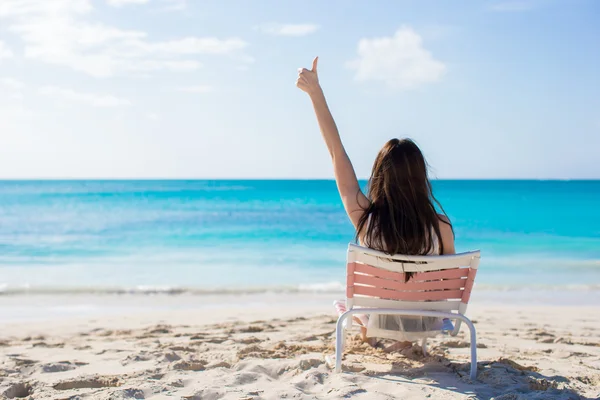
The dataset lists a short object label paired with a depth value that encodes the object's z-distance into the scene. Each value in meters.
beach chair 3.27
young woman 3.21
